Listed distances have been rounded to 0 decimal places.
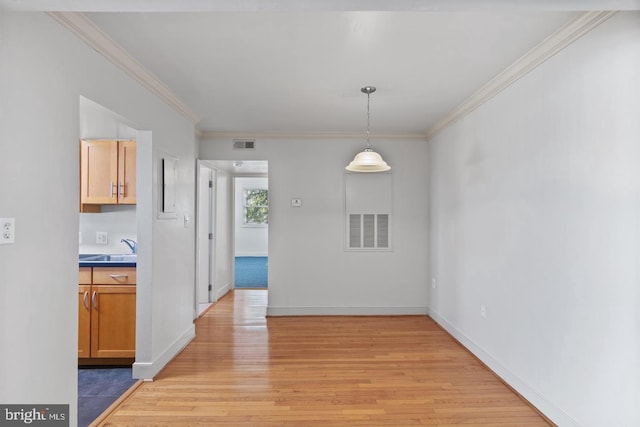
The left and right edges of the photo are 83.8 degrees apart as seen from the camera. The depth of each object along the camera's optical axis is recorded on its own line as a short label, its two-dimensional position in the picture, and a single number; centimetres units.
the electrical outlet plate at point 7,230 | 156
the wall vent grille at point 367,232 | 499
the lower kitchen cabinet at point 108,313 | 318
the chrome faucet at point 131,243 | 387
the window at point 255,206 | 1155
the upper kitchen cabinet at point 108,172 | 351
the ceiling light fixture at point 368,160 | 328
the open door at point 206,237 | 525
